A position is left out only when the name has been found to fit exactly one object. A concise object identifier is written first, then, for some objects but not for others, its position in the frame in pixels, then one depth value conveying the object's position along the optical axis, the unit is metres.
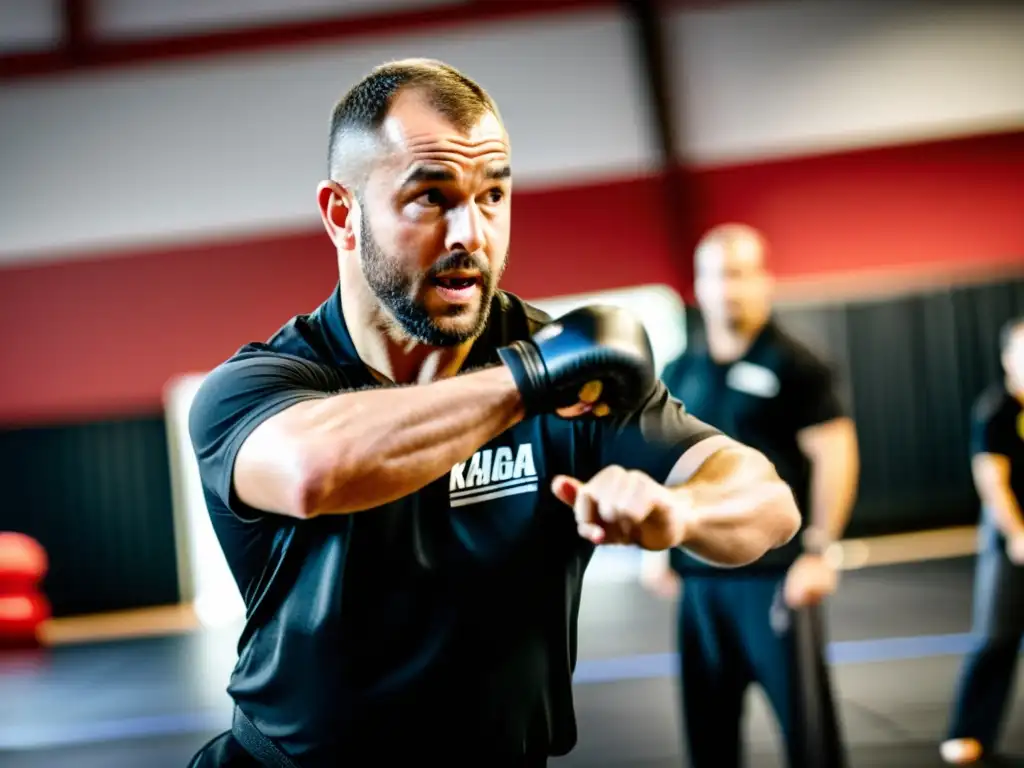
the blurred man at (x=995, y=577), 3.14
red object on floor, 6.62
